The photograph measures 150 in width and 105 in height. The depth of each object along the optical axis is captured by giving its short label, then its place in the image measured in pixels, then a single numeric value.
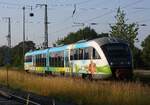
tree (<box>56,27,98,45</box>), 131.38
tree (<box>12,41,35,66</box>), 103.76
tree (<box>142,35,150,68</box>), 89.75
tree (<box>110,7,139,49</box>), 91.56
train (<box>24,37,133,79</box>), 33.06
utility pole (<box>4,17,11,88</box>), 43.54
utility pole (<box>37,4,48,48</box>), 52.62
